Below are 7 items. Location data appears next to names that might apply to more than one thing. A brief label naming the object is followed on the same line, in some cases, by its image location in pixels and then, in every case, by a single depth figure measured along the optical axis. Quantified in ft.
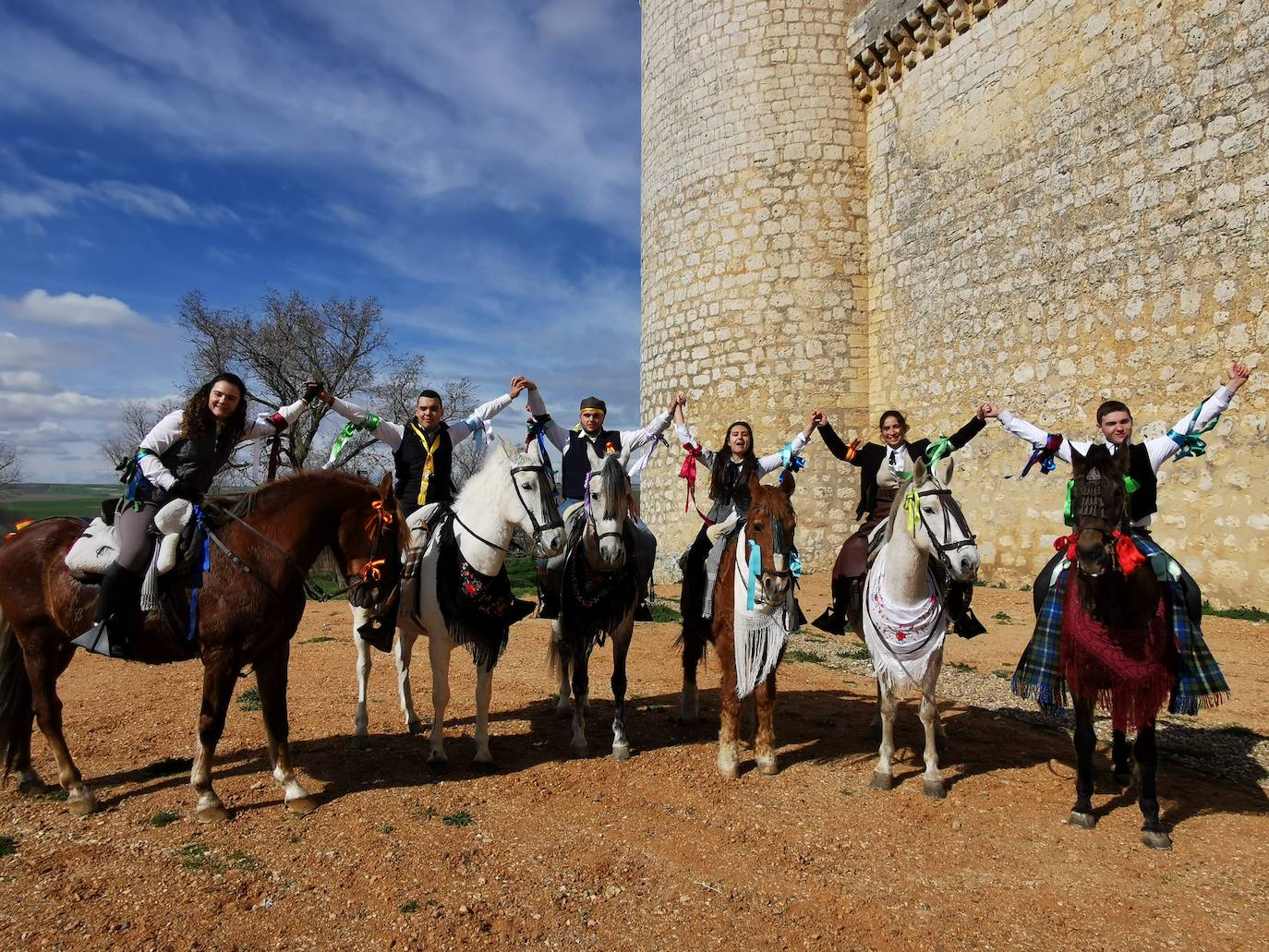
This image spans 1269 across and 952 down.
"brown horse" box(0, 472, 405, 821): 13.03
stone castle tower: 27.84
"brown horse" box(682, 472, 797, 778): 14.01
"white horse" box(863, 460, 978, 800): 13.71
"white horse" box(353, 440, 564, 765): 14.88
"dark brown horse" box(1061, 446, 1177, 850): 11.32
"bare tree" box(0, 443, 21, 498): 95.65
